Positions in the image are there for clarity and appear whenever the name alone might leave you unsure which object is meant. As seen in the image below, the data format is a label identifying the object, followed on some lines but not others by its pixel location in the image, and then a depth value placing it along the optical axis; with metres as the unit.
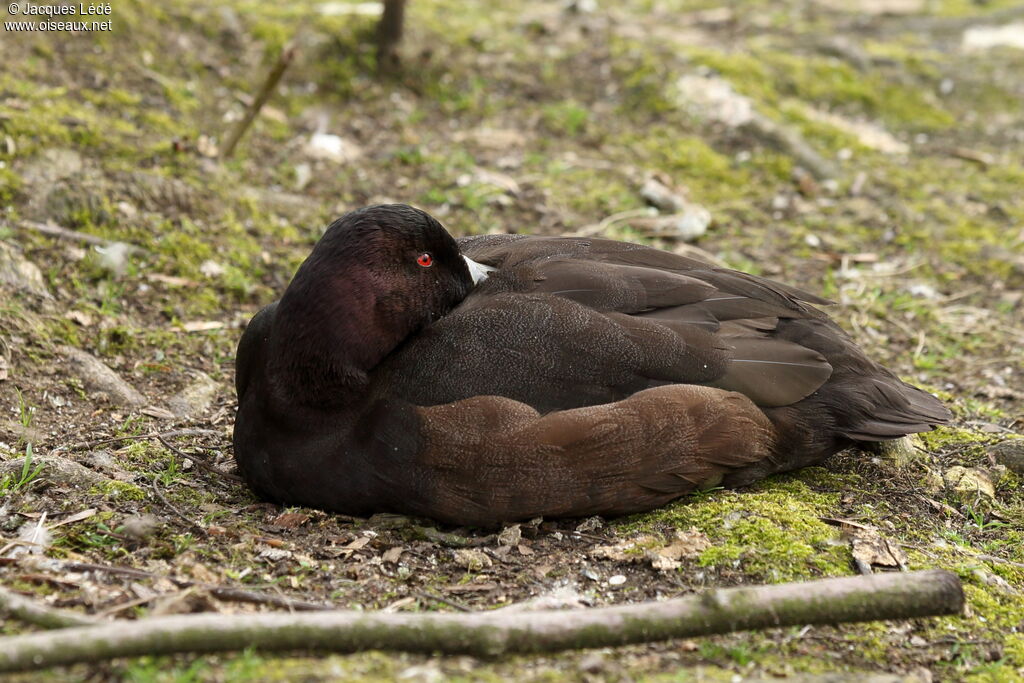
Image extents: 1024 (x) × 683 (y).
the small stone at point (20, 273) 11.14
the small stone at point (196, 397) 10.73
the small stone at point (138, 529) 7.78
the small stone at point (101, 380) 10.49
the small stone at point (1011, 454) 9.79
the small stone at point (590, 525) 8.51
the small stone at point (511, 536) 8.29
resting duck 8.31
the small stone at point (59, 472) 8.52
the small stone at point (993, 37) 21.66
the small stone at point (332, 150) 15.88
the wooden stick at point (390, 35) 16.91
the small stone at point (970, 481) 9.40
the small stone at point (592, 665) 6.19
